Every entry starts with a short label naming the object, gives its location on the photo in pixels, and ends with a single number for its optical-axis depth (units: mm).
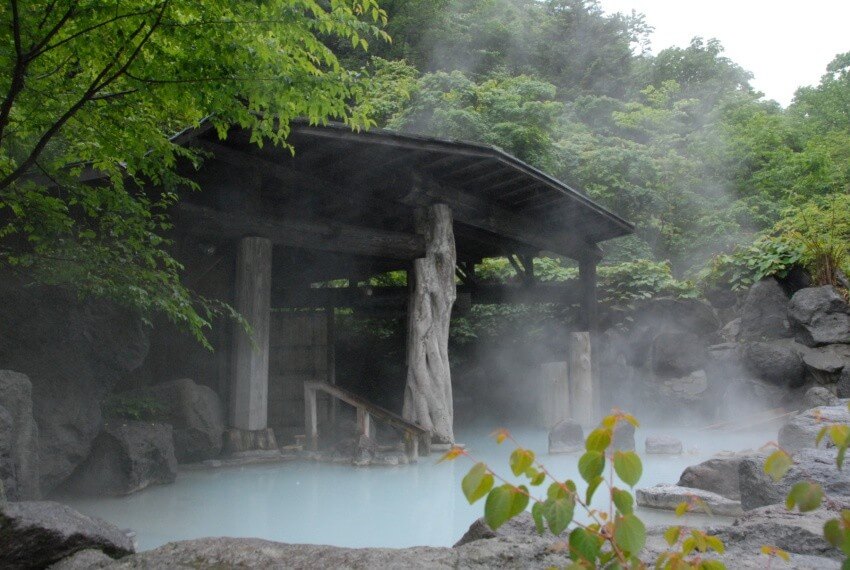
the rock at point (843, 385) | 10430
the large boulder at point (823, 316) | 11023
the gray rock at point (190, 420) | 6914
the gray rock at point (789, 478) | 3373
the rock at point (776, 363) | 11219
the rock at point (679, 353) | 12633
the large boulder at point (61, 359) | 5227
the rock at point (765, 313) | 12125
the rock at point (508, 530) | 2646
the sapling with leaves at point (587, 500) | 1252
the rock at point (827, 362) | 10766
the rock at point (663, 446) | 8539
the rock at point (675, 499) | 4945
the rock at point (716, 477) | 5633
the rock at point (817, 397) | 10062
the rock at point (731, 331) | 12969
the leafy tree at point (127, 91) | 3117
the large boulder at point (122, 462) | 5727
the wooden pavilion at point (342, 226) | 6992
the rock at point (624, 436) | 8078
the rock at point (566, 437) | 8609
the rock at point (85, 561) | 2389
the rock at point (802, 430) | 5102
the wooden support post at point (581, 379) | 11281
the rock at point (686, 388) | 12406
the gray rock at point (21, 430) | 4059
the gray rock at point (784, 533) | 2457
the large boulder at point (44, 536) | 2375
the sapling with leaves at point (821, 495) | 1181
